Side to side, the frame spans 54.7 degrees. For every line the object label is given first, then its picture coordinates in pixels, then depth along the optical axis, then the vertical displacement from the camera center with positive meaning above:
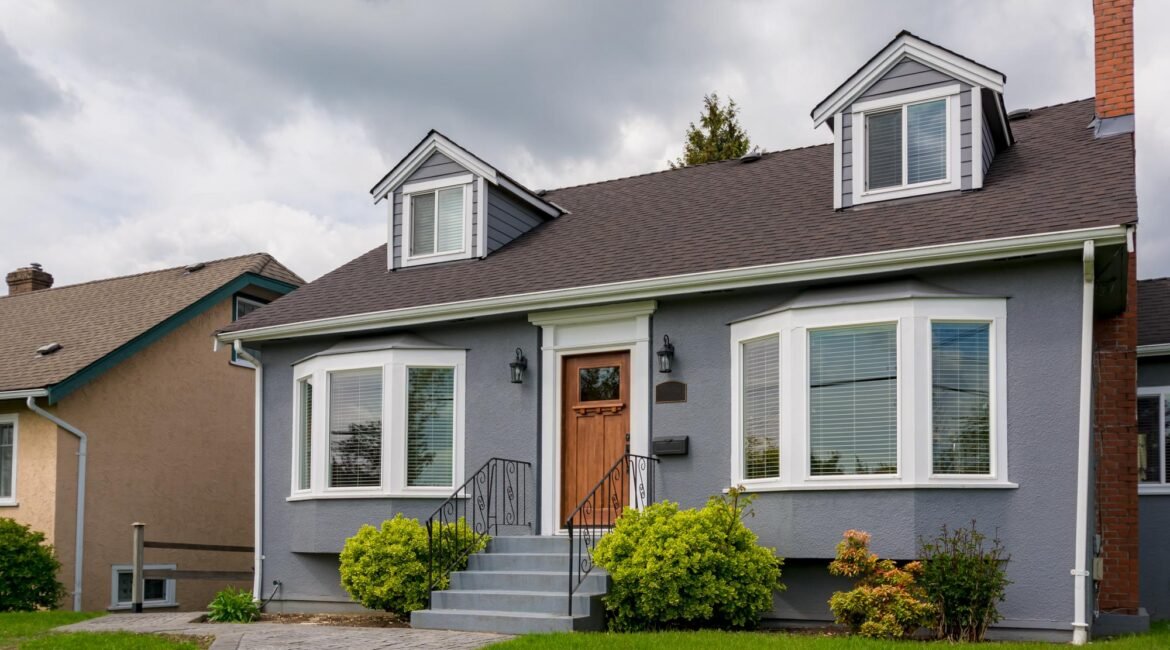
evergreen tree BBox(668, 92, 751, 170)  26.70 +6.32
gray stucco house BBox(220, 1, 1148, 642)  9.94 +0.45
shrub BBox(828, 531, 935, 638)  9.25 -1.60
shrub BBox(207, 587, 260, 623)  12.25 -2.32
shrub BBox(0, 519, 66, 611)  14.29 -2.26
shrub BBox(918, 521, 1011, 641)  9.37 -1.54
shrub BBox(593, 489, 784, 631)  9.69 -1.45
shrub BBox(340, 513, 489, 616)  11.21 -1.65
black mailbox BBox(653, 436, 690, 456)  11.48 -0.45
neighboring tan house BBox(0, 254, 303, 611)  16.08 -0.43
